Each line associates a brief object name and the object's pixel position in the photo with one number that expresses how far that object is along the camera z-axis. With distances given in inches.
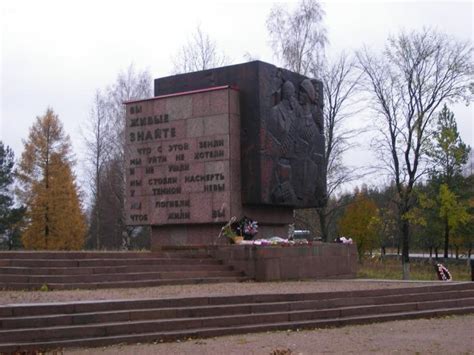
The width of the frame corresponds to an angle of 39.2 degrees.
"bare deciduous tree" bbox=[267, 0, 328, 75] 1424.7
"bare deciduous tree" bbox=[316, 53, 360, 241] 1445.6
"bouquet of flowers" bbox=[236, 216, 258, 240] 780.0
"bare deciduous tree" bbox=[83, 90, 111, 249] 1719.2
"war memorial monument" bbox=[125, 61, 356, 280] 790.5
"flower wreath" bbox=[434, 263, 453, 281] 828.6
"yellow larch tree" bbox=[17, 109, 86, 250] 1472.7
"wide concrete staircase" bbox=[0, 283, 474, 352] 376.5
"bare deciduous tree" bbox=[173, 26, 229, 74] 1551.7
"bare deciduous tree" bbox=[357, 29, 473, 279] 1253.7
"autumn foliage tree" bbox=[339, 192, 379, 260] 1784.0
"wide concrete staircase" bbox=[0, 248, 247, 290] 550.0
